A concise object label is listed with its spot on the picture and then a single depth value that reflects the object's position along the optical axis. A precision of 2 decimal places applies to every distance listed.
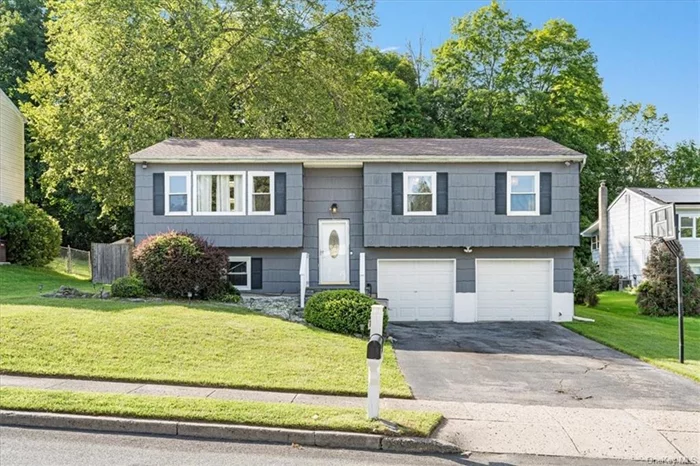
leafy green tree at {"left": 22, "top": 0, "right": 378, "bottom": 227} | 22.06
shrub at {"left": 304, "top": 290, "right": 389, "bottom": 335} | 12.44
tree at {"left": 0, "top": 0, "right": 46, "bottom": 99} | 32.44
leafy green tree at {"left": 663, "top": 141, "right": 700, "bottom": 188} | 47.28
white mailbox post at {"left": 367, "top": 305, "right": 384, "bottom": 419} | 6.50
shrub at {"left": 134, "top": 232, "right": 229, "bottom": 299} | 14.48
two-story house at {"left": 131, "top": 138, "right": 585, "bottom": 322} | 16.95
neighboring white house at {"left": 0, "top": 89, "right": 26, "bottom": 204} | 24.98
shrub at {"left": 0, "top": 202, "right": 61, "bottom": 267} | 22.73
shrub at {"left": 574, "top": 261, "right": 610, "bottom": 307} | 24.14
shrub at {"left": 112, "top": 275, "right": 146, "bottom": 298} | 14.26
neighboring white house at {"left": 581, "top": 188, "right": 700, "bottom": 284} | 29.92
